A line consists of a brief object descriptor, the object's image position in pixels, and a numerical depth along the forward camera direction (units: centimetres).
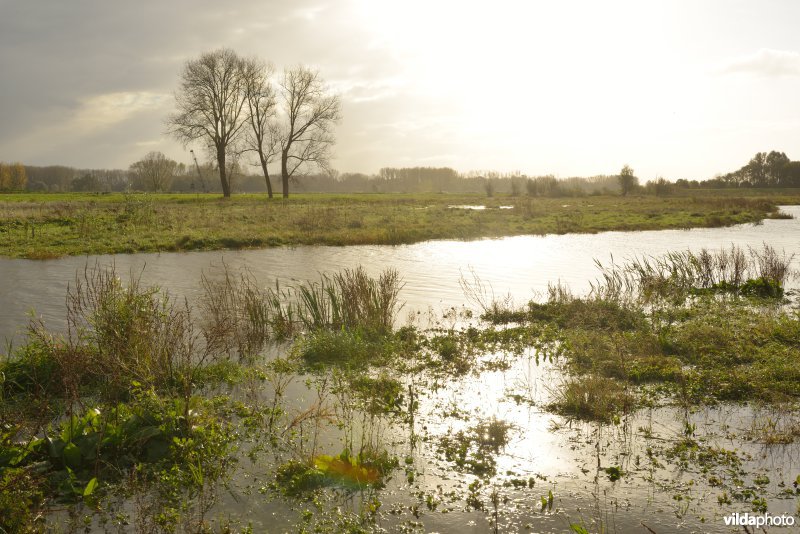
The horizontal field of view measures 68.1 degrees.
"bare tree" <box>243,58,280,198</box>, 6025
